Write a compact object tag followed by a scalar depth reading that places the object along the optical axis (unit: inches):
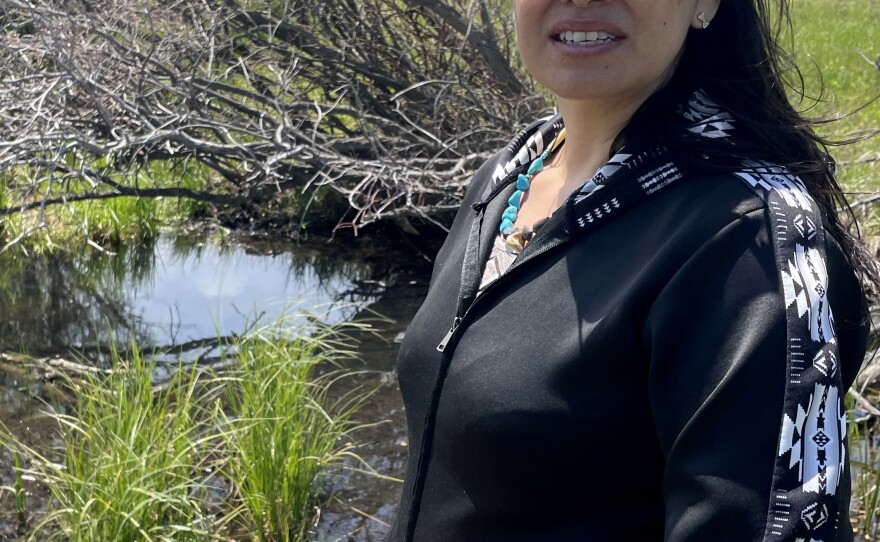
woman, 43.3
